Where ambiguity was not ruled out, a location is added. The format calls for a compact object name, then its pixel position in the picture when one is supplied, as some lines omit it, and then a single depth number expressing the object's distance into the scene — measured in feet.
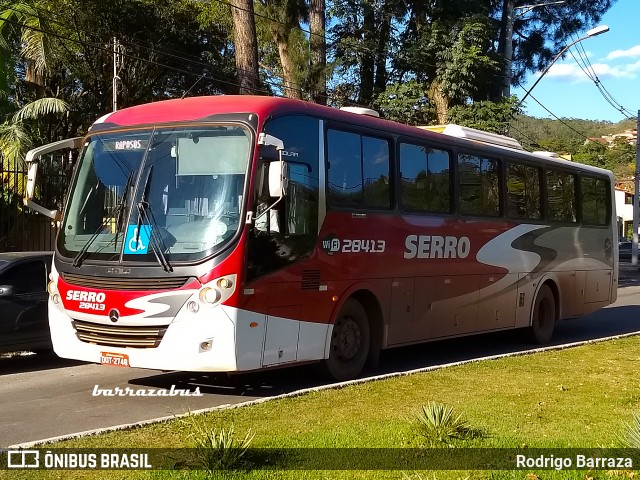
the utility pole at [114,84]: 63.87
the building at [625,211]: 271.08
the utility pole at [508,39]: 92.53
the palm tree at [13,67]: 60.44
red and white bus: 26.66
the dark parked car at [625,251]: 178.97
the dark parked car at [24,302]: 35.12
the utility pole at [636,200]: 132.77
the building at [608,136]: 445.66
